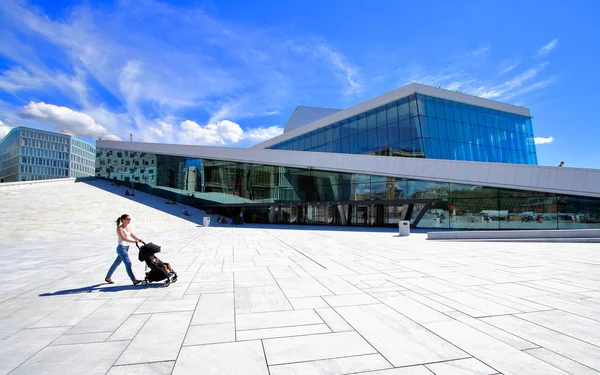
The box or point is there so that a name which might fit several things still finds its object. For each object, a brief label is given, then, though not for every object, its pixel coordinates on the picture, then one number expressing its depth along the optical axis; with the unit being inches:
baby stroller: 255.8
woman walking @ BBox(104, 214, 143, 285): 262.1
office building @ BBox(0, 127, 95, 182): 3853.3
